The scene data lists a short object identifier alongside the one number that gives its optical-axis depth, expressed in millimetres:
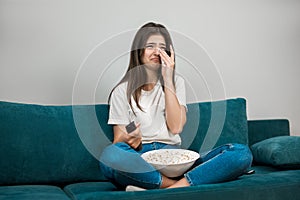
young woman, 1841
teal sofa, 2027
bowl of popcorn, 1741
